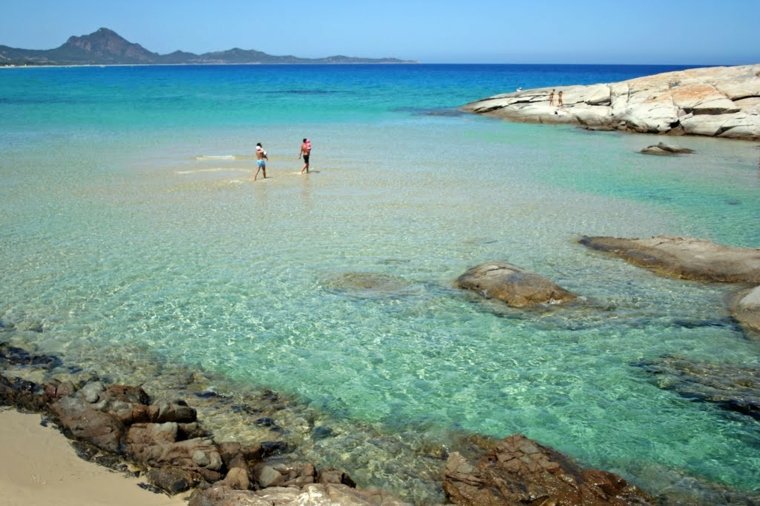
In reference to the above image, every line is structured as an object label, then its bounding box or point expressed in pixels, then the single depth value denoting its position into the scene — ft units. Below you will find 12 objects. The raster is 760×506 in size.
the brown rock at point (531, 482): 22.76
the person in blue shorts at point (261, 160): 83.76
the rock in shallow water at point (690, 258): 46.65
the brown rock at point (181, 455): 23.99
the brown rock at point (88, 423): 25.53
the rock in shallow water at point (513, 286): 42.11
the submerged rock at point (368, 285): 44.27
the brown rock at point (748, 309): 38.88
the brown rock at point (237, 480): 22.44
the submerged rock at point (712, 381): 30.63
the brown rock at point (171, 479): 22.93
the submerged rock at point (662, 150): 111.04
